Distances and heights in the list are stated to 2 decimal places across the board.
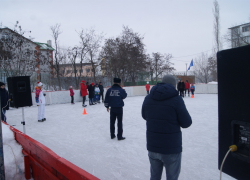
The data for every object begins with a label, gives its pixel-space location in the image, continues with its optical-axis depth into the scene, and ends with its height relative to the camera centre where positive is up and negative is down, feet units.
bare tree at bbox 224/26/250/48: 81.45 +16.86
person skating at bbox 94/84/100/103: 47.19 -3.37
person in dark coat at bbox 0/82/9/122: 22.09 -1.66
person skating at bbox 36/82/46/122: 25.03 -2.24
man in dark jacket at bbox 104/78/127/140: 15.97 -1.78
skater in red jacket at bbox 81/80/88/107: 42.09 -1.66
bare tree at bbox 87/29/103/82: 84.68 +13.84
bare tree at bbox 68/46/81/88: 82.10 +12.04
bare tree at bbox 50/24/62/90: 75.10 +10.33
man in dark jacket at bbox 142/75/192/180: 6.51 -1.62
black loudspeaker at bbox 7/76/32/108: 18.42 -0.56
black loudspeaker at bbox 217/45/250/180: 3.16 -0.57
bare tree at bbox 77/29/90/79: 83.76 +15.14
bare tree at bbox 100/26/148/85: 100.17 +13.23
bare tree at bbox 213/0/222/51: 92.94 +25.28
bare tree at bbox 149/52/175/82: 120.88 +8.95
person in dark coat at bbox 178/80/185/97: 56.18 -2.39
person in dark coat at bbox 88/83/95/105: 43.14 -2.34
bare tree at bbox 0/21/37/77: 51.44 +8.73
